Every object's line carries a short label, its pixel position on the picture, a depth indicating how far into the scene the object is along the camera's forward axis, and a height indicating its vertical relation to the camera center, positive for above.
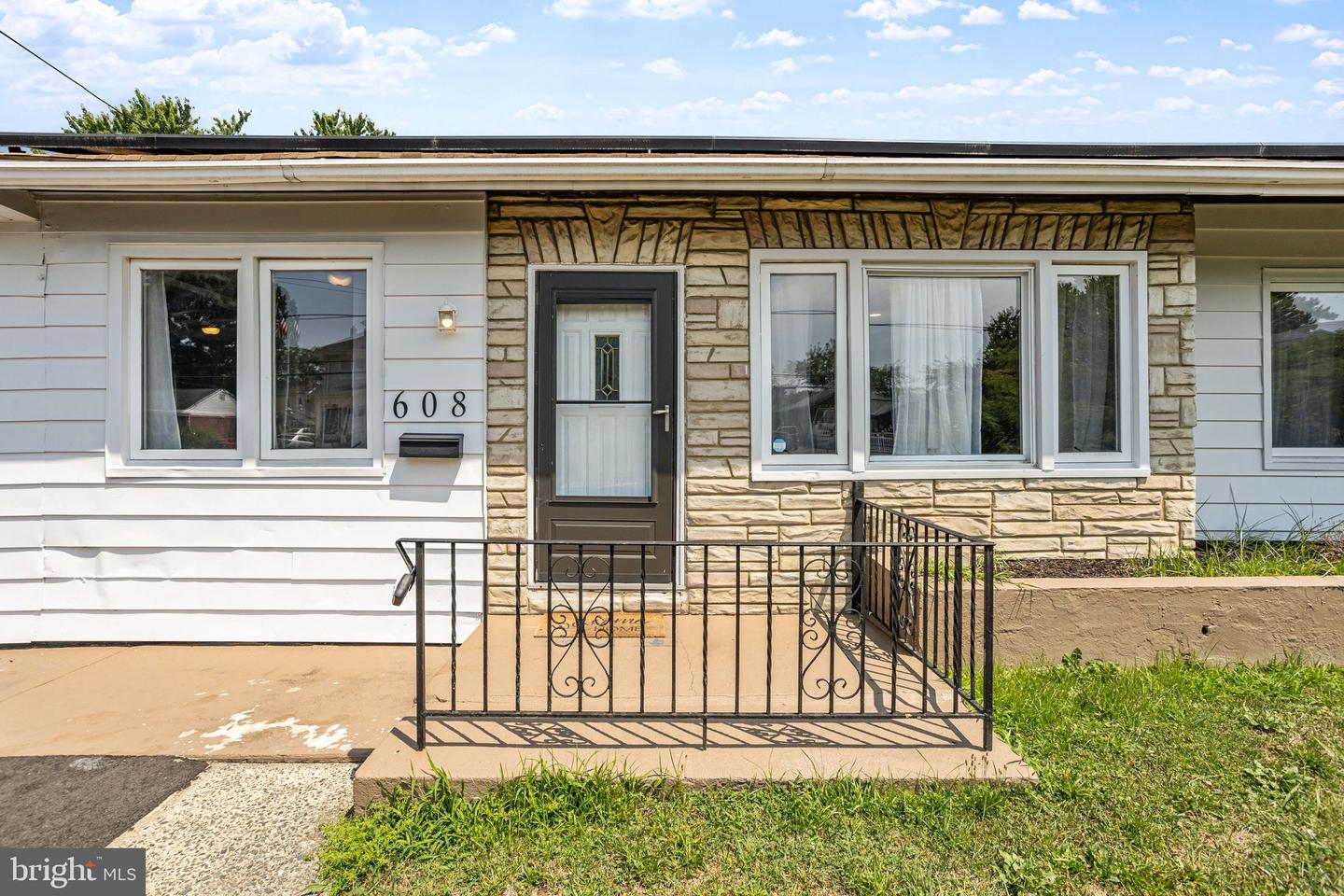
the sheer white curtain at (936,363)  4.12 +0.54
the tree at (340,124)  13.49 +6.89
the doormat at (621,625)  3.46 -0.99
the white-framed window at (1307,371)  4.66 +0.55
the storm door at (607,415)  3.93 +0.20
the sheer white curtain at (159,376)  3.93 +0.43
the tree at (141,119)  13.46 +6.89
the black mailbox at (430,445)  3.77 +0.01
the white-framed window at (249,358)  3.88 +0.54
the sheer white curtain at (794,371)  4.06 +0.47
